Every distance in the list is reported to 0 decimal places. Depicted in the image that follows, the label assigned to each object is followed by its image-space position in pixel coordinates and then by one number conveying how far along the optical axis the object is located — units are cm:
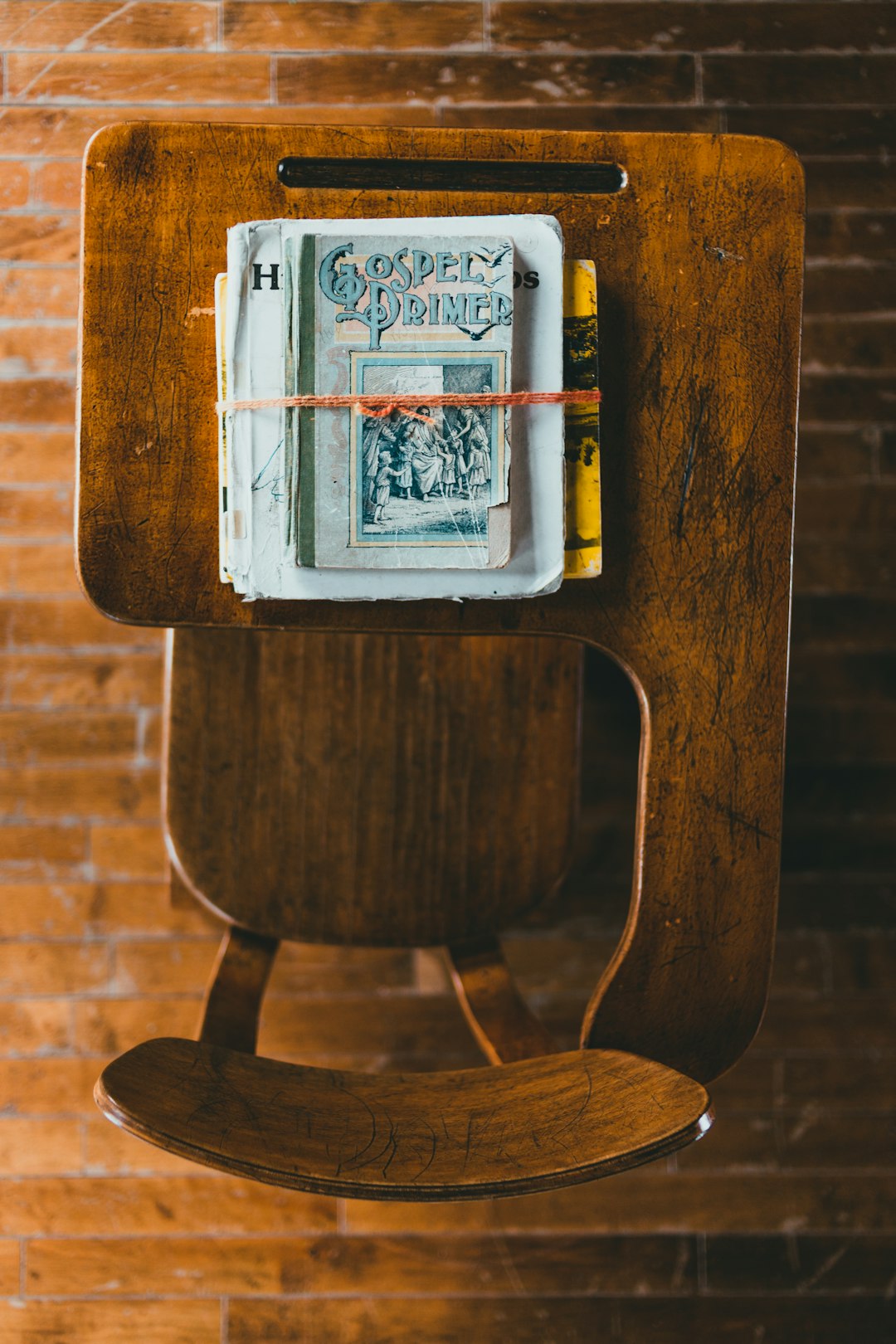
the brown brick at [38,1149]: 130
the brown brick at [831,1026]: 134
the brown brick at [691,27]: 132
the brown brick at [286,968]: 132
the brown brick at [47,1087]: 131
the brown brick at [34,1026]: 131
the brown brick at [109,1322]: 129
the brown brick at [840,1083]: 133
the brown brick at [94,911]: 131
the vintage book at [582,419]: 72
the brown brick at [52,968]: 131
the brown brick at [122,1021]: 132
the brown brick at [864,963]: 134
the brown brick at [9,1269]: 130
